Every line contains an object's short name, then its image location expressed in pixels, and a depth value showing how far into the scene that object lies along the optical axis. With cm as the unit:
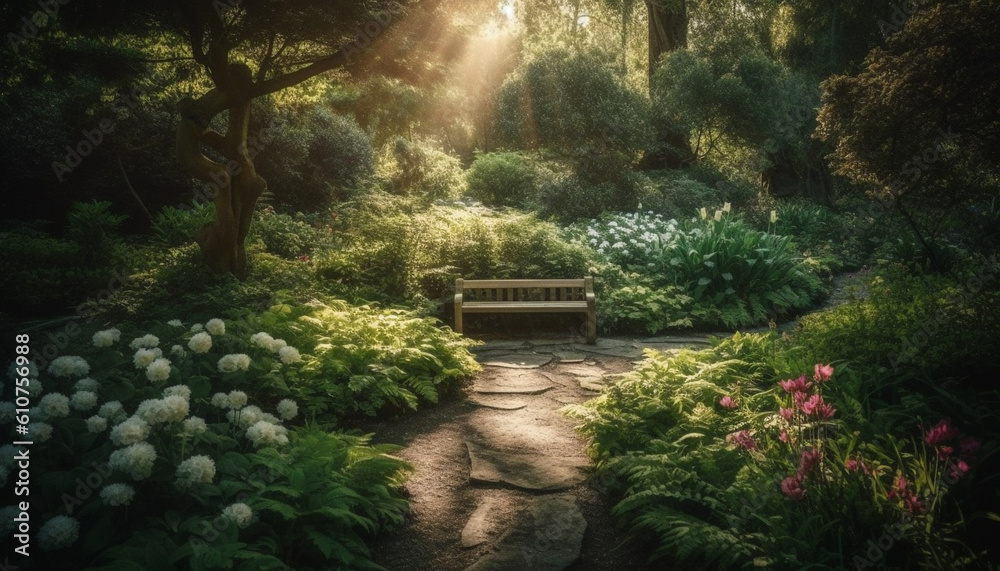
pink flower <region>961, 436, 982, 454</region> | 243
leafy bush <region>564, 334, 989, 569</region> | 253
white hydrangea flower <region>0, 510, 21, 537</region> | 236
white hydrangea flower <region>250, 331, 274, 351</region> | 391
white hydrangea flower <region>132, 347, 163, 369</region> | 329
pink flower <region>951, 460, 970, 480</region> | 229
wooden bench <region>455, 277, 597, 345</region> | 739
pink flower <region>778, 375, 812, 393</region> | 279
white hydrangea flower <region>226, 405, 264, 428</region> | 319
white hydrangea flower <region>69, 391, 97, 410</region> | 294
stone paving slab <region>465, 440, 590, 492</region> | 386
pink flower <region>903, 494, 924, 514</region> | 235
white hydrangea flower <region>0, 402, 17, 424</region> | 281
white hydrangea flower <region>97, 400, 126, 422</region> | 294
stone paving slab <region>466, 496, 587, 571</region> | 303
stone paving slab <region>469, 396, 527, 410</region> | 523
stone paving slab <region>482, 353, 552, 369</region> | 646
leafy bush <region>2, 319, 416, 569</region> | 250
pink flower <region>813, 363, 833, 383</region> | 284
